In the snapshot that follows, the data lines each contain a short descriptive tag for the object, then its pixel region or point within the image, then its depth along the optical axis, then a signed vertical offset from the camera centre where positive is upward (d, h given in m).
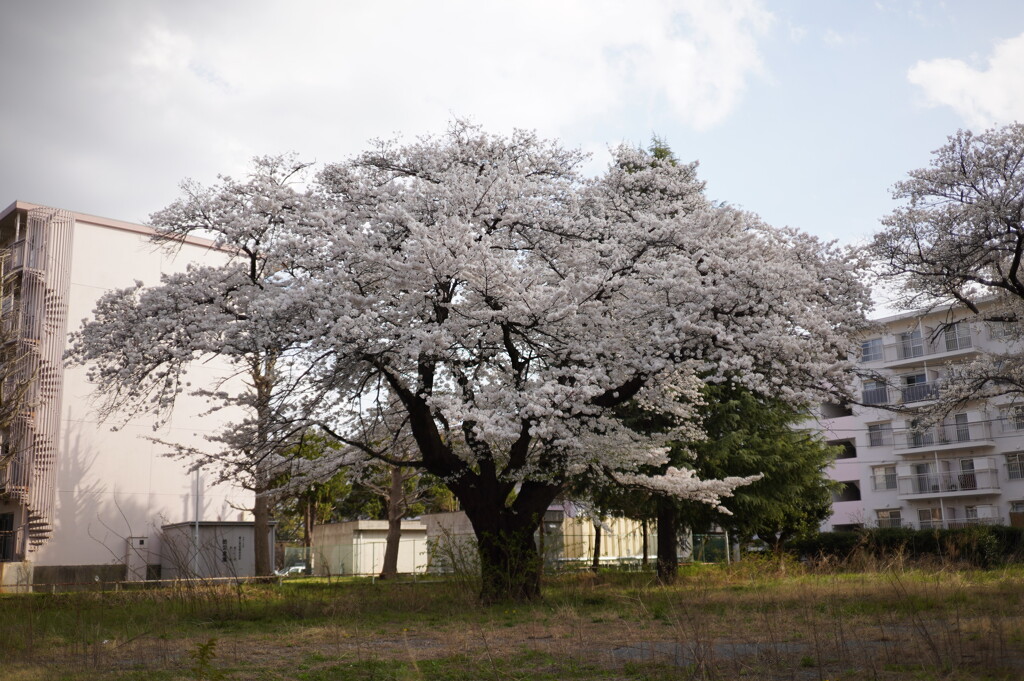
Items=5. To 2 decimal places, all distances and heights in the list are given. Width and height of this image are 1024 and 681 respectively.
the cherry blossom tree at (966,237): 18.59 +5.64
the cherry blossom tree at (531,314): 15.46 +3.52
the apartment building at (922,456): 48.34 +2.91
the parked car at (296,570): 38.51 -2.04
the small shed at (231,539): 31.12 -0.51
